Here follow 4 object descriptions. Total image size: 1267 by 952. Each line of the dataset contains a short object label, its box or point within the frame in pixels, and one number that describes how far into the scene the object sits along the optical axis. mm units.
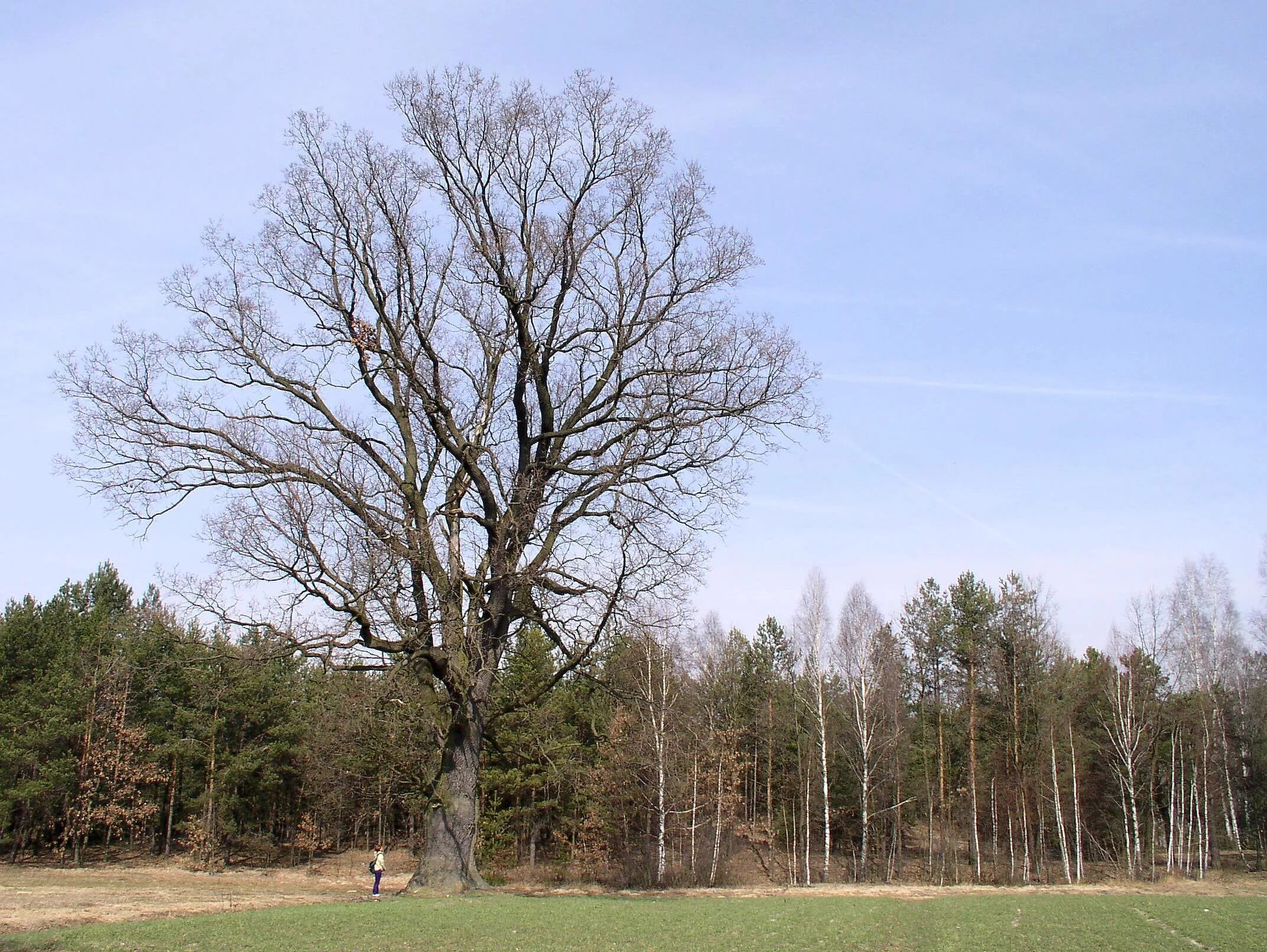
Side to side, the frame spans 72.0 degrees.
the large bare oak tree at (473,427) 18781
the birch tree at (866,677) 38344
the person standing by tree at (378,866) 21328
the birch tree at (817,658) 37000
